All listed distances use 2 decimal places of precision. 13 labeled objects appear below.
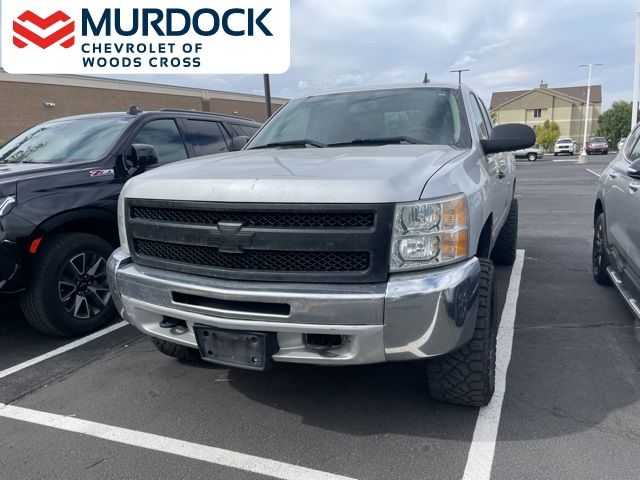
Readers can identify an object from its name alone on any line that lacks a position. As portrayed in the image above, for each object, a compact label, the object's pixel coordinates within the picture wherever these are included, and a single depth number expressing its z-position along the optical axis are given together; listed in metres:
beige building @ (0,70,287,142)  28.16
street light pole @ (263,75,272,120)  14.99
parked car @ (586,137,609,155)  42.81
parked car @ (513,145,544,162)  37.25
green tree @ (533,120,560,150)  59.78
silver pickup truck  2.27
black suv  3.79
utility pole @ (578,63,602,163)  31.09
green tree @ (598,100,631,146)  62.16
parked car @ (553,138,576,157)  45.25
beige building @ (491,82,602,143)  71.00
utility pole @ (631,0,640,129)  24.66
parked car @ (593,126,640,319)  3.61
